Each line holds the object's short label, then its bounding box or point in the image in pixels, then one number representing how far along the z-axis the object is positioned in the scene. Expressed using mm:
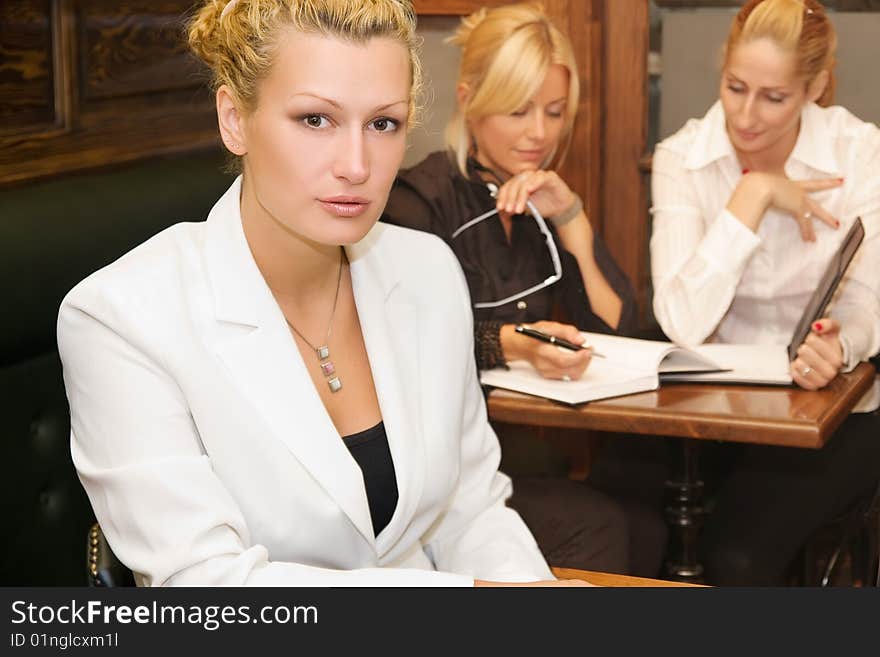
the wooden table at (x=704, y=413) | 2826
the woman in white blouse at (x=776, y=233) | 2944
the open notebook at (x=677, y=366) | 2936
